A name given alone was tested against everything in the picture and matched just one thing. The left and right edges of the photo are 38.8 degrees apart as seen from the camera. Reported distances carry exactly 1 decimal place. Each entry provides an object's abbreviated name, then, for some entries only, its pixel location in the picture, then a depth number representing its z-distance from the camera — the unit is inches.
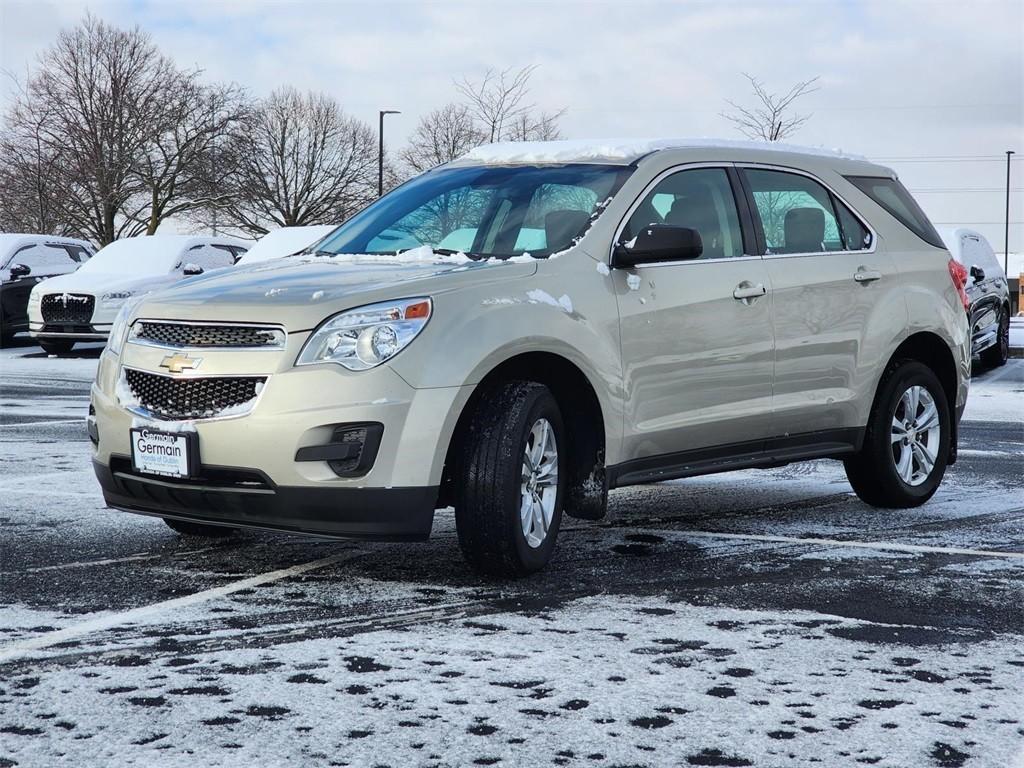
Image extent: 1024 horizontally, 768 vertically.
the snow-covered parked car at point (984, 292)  666.8
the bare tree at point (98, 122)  1915.6
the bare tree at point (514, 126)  1688.0
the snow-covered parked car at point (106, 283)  778.8
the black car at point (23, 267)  847.1
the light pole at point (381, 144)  1963.6
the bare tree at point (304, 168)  2256.4
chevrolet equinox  207.6
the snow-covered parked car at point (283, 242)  705.6
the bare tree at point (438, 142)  2139.5
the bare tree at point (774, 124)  1278.3
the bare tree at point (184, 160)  1946.4
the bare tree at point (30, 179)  1903.3
